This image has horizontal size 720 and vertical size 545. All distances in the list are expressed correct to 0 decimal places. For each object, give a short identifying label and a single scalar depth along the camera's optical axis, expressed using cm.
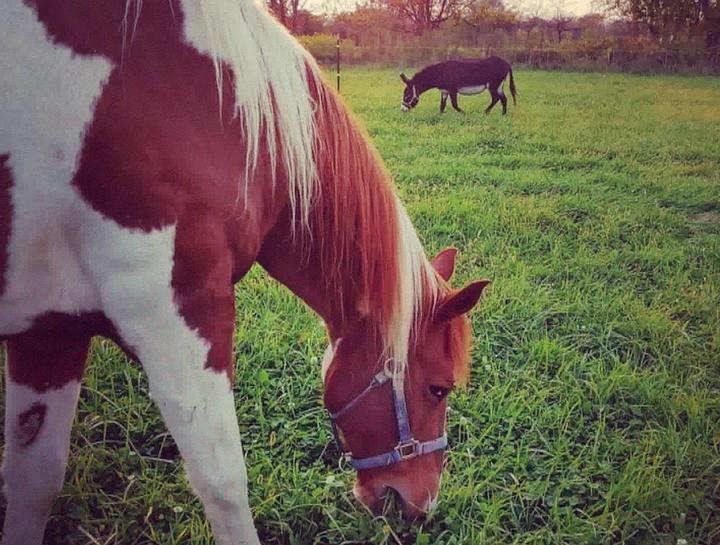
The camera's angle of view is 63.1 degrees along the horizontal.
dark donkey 714
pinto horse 103
